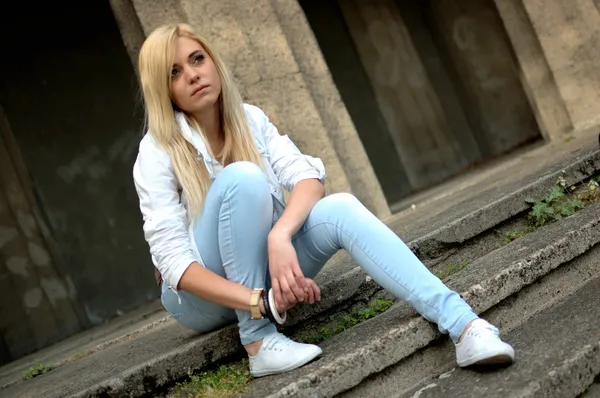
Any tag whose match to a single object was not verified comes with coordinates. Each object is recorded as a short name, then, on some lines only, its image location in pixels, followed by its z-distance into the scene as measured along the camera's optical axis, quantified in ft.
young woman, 6.91
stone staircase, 6.55
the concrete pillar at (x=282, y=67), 14.90
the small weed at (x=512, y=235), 10.34
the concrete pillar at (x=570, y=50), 18.33
